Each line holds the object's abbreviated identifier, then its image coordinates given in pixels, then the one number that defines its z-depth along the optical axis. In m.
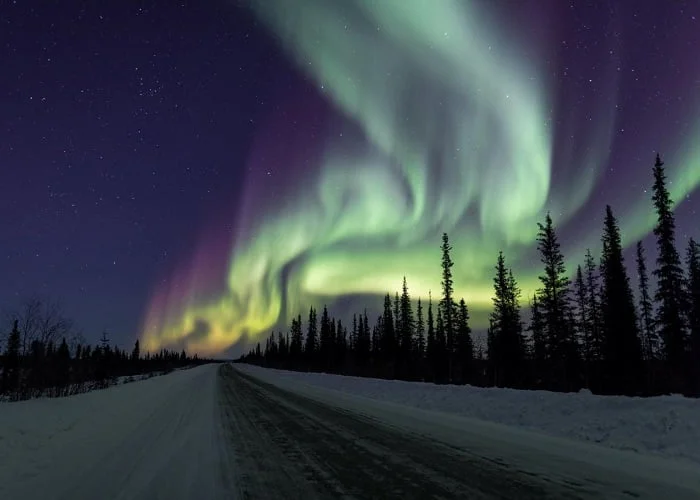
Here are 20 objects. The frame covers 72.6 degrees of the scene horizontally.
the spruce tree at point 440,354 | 68.62
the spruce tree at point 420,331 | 101.53
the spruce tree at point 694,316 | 39.53
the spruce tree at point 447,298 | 61.78
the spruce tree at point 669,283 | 39.72
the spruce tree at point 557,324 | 47.00
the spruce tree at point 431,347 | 73.43
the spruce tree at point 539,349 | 52.19
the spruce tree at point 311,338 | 123.72
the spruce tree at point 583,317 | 57.81
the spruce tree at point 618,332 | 40.59
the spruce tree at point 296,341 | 137.25
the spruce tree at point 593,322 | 54.61
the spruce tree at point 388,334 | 86.25
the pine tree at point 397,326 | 88.29
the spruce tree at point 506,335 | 52.47
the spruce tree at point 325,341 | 108.25
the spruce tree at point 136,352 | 156.12
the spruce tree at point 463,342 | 73.32
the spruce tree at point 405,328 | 81.96
